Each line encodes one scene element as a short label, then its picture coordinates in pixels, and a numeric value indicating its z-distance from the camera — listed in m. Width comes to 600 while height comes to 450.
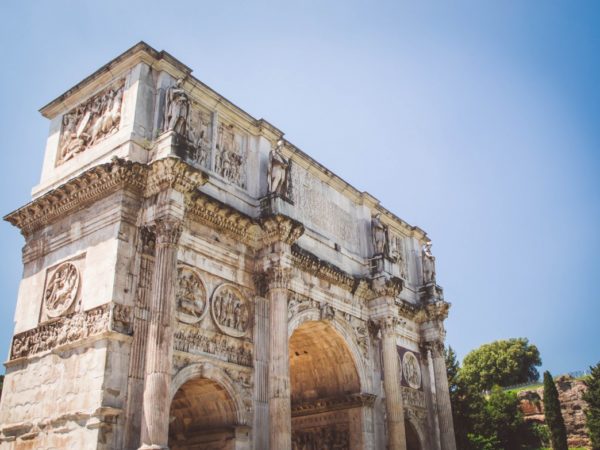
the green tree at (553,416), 36.32
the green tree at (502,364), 56.12
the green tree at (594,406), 34.47
